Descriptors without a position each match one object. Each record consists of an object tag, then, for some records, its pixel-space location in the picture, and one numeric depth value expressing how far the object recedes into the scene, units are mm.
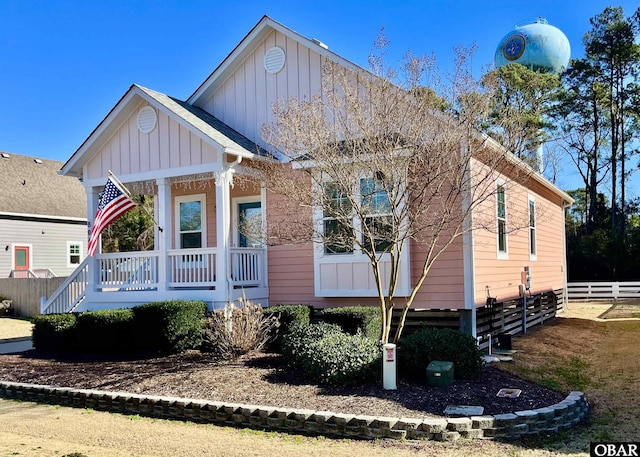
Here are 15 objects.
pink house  11258
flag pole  11898
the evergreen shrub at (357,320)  9625
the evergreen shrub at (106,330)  11008
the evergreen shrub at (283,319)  10445
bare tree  8289
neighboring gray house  25281
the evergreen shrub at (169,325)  10414
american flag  11922
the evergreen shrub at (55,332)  11492
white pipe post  7512
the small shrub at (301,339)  8461
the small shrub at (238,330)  9828
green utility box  7664
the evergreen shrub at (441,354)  8133
